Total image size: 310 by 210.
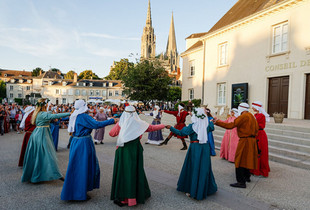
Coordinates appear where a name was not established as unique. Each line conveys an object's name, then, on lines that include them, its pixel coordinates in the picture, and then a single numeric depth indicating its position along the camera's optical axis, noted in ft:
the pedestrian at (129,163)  12.21
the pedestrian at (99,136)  33.01
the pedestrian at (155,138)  32.17
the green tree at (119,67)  185.78
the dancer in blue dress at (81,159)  12.87
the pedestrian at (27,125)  18.97
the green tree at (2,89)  202.94
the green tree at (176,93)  162.98
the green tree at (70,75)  220.31
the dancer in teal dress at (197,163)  13.51
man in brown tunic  15.56
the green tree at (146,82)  73.20
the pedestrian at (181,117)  28.81
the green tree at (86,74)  217.36
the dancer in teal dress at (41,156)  15.99
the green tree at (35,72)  254.12
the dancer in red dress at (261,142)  18.19
